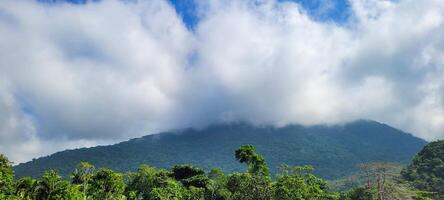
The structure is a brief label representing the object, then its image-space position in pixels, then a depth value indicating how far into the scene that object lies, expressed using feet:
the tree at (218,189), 191.30
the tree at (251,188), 172.35
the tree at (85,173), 160.45
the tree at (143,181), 211.00
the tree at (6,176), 114.93
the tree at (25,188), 126.35
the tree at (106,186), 167.73
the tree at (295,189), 163.94
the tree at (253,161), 202.49
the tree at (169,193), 172.33
